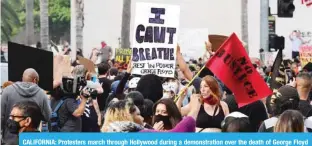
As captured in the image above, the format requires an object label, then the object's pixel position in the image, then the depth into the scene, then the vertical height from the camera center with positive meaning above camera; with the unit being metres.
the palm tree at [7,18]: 68.88 +4.66
